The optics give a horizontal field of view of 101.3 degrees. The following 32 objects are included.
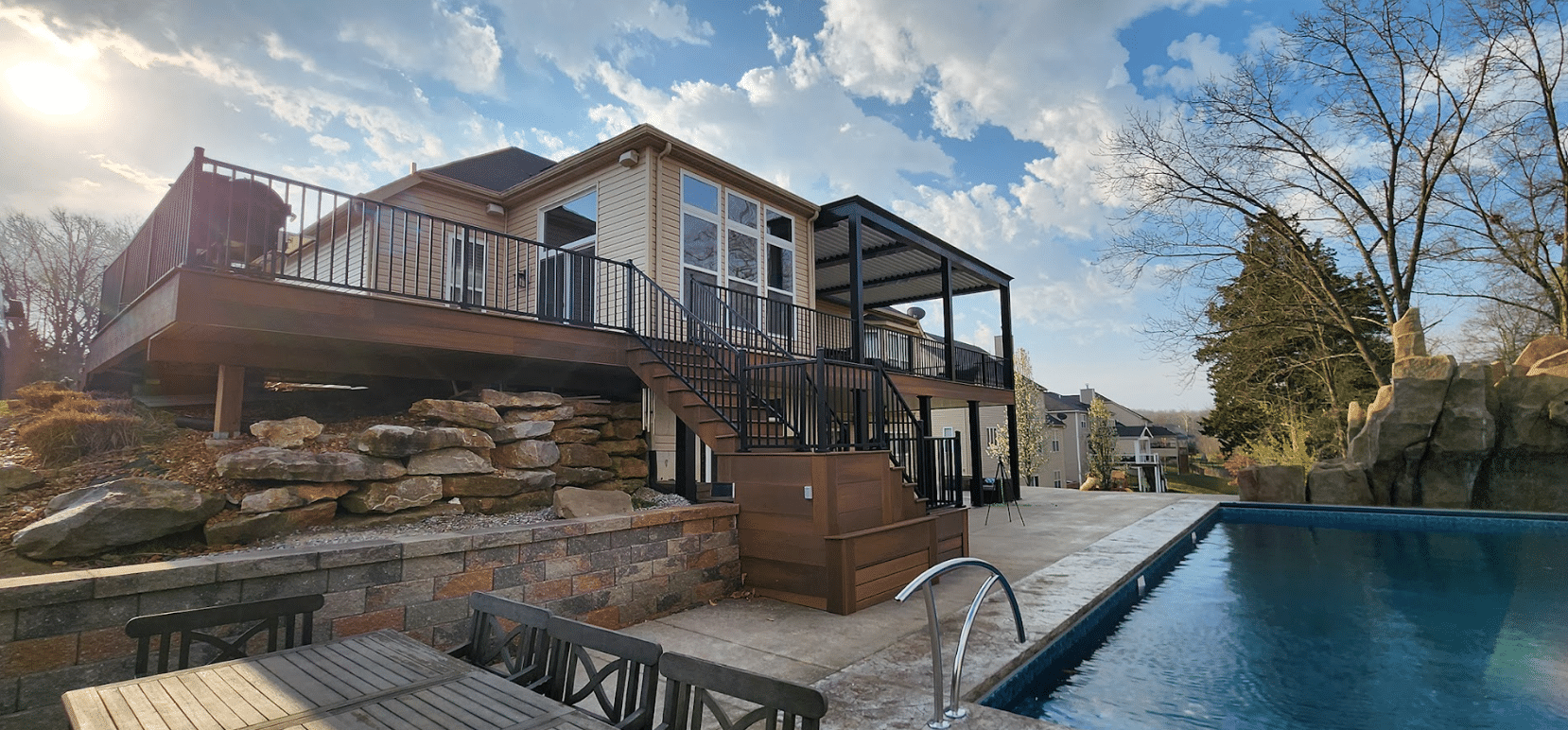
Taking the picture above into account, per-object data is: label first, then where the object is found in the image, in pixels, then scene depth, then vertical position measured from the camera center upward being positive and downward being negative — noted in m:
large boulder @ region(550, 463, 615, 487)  6.23 -0.36
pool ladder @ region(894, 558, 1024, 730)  2.90 -1.01
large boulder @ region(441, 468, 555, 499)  5.29 -0.37
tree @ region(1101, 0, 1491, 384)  13.30 +6.32
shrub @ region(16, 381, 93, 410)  6.33 +0.48
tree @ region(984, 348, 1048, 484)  18.02 +0.47
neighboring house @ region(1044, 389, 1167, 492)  33.06 -0.09
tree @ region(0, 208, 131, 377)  14.73 +4.12
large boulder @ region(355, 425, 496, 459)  4.88 +0.01
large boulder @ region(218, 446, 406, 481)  4.25 -0.17
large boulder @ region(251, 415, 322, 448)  4.79 +0.08
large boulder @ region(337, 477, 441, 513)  4.73 -0.41
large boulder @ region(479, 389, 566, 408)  6.00 +0.38
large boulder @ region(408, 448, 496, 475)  5.08 -0.18
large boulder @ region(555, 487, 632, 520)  4.82 -0.49
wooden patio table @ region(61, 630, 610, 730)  1.85 -0.81
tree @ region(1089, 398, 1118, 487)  20.22 -0.19
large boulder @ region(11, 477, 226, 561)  3.39 -0.41
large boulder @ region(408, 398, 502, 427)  5.50 +0.25
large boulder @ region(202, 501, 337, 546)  3.91 -0.53
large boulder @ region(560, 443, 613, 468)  6.36 -0.16
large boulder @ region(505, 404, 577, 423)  6.06 +0.25
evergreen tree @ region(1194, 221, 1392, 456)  15.15 +2.46
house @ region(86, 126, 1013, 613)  4.79 +0.98
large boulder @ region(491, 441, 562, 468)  5.80 -0.14
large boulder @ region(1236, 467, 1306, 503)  12.19 -0.94
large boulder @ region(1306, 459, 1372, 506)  11.61 -0.90
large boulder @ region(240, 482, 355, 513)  4.17 -0.37
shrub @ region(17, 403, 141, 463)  4.65 +0.07
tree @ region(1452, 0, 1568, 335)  12.58 +5.65
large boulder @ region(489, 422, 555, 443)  5.83 +0.09
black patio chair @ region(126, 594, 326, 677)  2.46 -0.77
